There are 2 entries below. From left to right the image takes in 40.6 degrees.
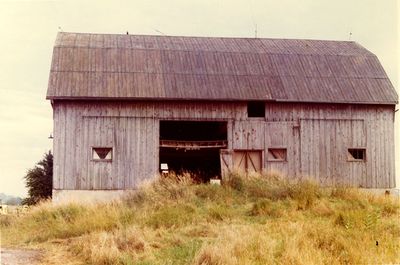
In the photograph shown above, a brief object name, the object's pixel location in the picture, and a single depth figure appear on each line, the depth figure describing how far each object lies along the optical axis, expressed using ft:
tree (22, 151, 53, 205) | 97.50
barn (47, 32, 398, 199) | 75.61
